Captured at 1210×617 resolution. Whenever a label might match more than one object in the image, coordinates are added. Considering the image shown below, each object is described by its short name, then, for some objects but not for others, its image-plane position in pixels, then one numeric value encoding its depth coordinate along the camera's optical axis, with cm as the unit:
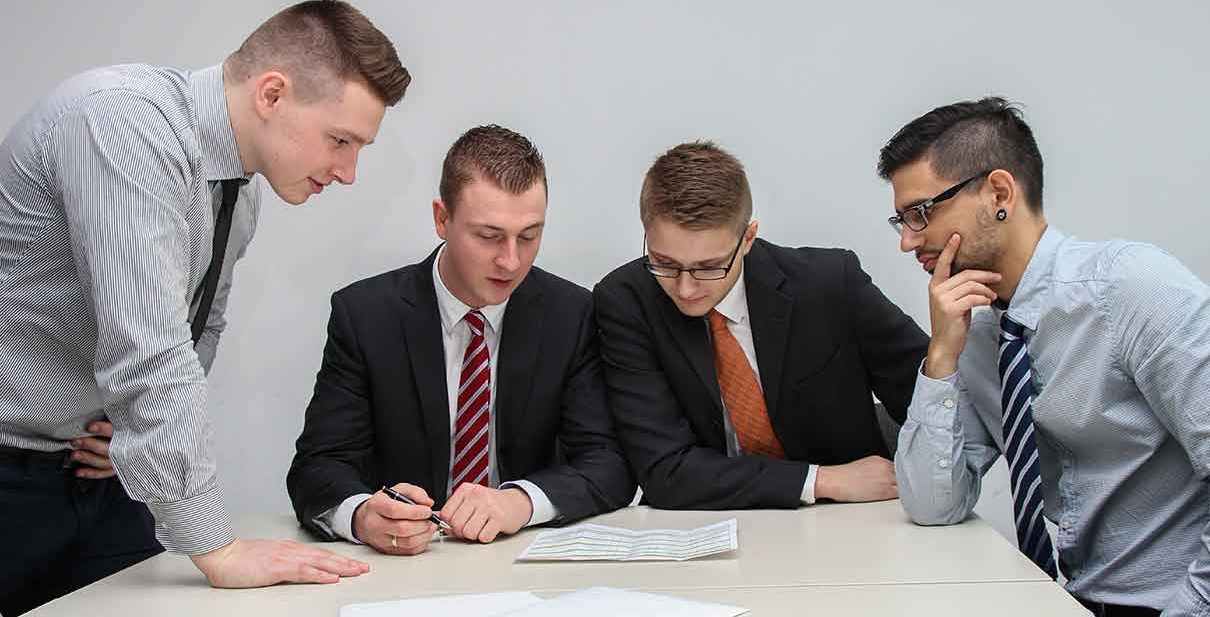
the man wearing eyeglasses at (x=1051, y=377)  179
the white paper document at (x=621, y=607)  150
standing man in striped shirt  162
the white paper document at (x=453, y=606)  157
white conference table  160
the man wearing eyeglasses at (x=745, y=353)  239
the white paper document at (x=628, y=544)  188
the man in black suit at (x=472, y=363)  237
